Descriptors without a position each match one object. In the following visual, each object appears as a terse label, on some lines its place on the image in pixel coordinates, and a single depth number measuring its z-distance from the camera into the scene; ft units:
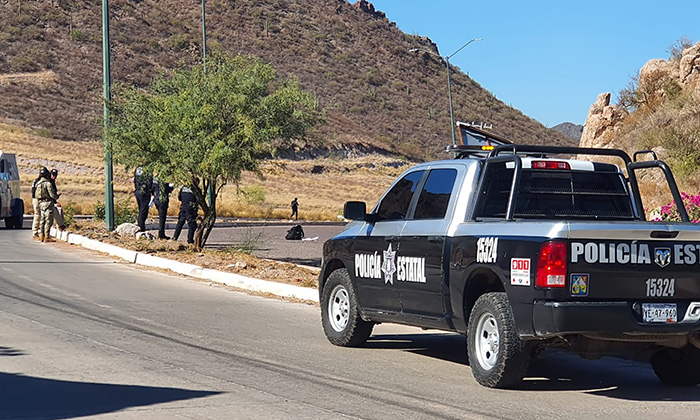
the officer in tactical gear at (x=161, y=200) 74.90
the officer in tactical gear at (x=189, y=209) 75.43
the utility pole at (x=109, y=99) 77.96
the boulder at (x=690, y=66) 136.05
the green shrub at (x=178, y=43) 317.01
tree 63.46
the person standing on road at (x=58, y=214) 86.86
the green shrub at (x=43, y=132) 250.78
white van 103.08
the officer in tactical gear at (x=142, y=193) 74.84
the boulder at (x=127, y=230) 85.10
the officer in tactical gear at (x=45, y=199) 82.07
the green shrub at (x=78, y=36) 298.15
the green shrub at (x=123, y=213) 95.66
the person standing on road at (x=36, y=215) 83.86
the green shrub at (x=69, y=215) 94.63
